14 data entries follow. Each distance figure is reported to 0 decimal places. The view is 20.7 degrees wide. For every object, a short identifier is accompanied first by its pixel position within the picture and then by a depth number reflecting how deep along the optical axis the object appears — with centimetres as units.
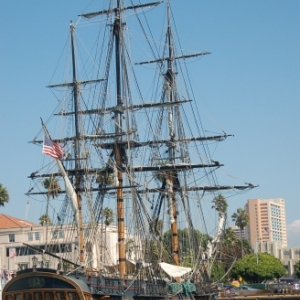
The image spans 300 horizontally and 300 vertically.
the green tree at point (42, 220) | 10491
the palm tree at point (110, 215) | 10391
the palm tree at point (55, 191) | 6541
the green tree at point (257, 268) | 10881
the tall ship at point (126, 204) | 4609
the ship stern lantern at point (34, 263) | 4473
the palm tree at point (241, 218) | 13175
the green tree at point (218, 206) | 7319
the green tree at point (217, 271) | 10389
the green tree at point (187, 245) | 6527
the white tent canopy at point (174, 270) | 5650
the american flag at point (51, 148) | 4991
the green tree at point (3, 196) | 9075
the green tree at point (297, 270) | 12542
